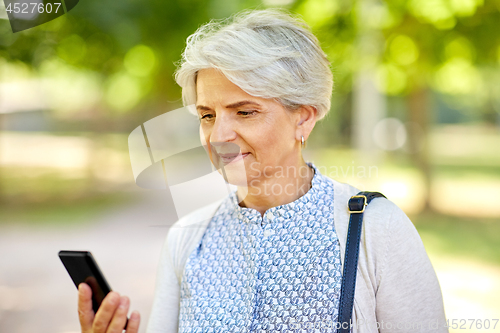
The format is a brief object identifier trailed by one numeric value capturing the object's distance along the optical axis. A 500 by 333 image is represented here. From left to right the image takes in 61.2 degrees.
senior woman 1.41
